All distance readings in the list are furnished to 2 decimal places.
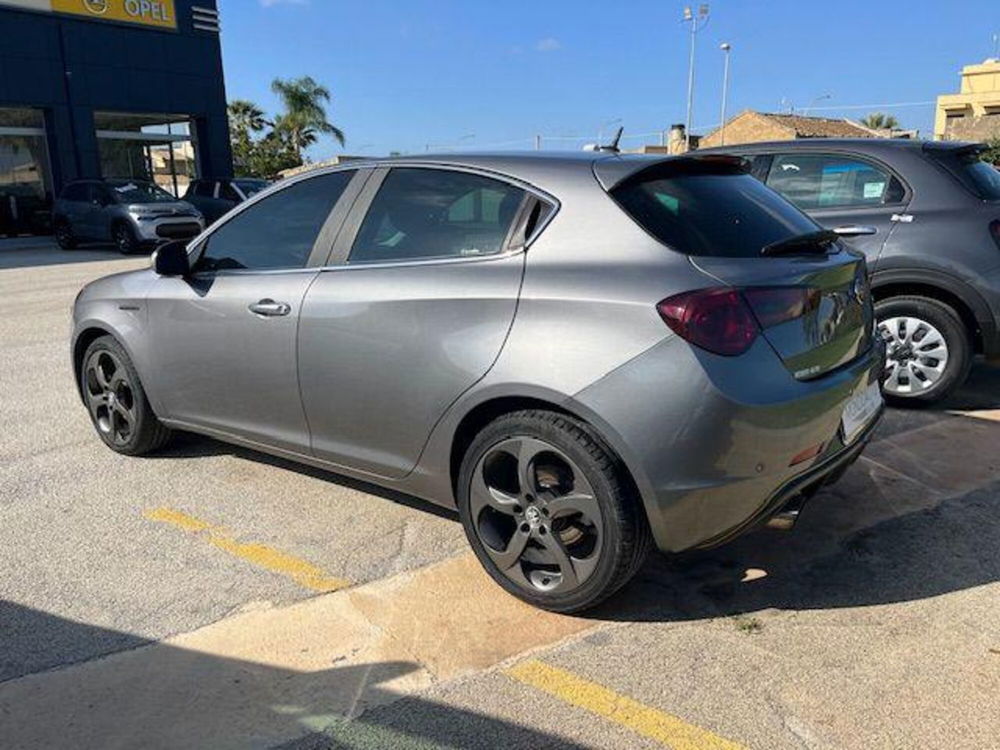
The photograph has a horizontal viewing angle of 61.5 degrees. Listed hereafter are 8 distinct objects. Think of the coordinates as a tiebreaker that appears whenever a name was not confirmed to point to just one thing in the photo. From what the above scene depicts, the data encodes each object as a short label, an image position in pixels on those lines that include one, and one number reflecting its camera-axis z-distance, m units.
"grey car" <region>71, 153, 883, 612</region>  2.71
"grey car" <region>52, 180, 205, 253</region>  17.47
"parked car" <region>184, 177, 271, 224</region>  19.41
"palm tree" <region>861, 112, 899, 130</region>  63.31
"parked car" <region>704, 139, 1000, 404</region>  5.02
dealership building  22.55
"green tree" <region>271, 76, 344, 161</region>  46.03
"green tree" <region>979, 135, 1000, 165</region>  29.26
